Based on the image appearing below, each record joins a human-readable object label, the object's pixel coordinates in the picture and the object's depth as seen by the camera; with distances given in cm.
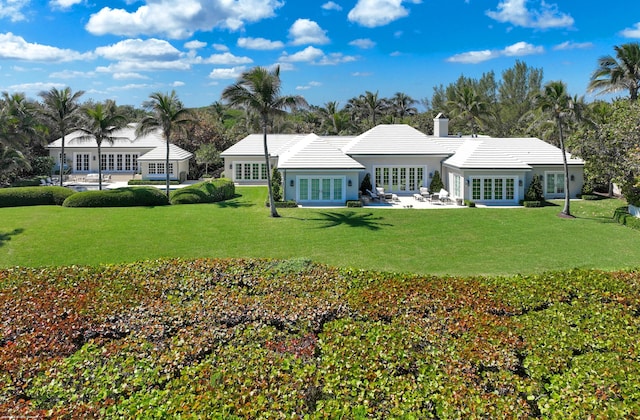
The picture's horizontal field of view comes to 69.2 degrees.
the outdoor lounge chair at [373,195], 3212
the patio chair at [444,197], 3156
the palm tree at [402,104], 7056
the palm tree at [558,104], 2494
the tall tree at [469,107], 5100
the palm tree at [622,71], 3231
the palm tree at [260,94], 2384
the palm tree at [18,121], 3497
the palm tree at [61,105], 3534
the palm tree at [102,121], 3393
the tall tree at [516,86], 7331
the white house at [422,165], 3114
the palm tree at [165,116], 3064
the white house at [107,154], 4928
